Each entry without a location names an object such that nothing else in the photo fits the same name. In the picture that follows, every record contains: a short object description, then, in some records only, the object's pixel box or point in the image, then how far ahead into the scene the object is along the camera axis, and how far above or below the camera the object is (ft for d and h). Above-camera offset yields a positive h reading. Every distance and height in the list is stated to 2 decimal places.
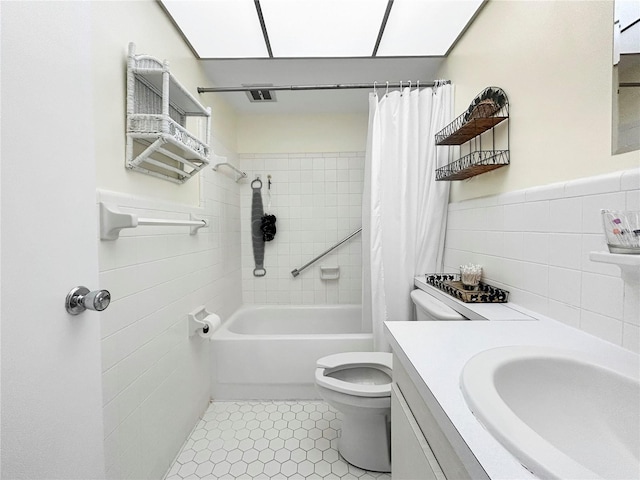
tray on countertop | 4.12 -0.85
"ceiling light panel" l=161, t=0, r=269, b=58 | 4.71 +3.47
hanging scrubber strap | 9.15 +0.10
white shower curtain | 6.15 +0.76
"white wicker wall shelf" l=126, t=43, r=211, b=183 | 3.84 +1.42
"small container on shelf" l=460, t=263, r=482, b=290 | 4.66 -0.68
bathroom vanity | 1.47 -1.00
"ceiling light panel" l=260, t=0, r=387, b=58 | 4.75 +3.49
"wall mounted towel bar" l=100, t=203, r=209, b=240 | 3.32 +0.11
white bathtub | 6.50 -2.78
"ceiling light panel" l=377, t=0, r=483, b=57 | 4.80 +3.55
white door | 1.72 -0.08
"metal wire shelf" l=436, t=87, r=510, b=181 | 4.40 +1.63
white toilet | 4.39 -2.64
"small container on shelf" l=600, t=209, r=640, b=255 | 2.09 +0.01
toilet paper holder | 5.50 -1.67
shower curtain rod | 6.13 +2.94
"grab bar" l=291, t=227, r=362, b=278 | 9.20 -0.74
